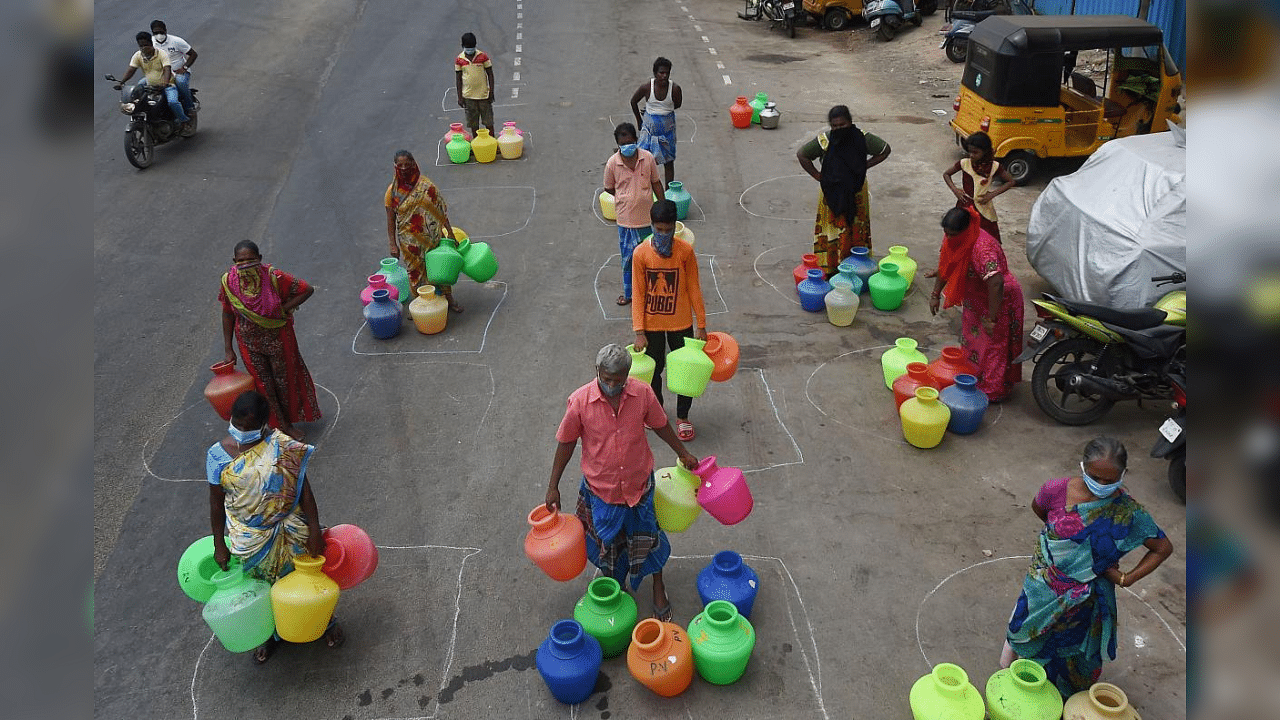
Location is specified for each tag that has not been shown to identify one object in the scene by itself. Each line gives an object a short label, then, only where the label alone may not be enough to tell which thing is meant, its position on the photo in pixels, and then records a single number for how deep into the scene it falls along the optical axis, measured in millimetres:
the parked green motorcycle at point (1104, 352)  6043
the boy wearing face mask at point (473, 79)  11984
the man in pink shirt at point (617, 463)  4398
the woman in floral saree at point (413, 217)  7742
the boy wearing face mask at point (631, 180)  7742
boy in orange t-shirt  5785
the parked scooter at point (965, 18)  16172
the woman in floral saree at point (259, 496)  4215
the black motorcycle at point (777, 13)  19750
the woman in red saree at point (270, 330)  5941
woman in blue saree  3727
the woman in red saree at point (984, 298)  6402
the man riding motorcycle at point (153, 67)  12469
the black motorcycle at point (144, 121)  12188
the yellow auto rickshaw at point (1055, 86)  10391
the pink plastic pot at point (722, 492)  4688
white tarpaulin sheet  6965
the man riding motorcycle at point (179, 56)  12722
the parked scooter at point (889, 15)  18203
